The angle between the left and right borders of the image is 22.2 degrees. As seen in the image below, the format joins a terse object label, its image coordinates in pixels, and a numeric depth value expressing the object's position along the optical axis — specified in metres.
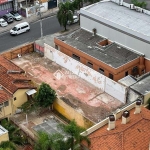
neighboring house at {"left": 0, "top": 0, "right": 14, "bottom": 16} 70.65
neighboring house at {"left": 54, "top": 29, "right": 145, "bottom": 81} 49.25
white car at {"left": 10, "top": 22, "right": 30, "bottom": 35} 64.94
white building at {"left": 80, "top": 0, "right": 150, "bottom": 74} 50.72
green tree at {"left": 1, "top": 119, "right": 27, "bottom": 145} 41.23
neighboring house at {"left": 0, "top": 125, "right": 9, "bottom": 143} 39.08
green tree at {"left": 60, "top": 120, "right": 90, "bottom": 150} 33.66
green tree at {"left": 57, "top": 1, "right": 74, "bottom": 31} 63.09
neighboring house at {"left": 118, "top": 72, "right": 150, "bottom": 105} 44.48
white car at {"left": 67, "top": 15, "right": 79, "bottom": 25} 68.25
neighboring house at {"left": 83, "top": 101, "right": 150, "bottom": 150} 35.41
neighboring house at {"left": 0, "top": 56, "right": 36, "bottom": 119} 45.25
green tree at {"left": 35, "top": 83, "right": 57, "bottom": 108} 45.41
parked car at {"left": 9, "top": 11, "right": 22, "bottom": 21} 70.62
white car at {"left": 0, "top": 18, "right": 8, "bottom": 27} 68.38
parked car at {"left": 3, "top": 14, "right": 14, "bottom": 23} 69.56
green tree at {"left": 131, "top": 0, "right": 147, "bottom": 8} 63.68
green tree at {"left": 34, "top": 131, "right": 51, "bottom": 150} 34.34
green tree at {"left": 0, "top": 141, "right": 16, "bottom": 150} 38.17
